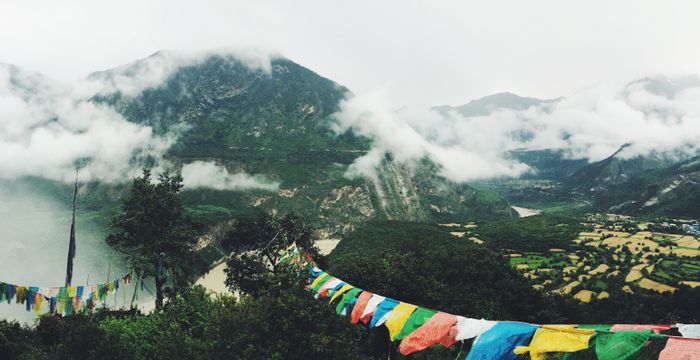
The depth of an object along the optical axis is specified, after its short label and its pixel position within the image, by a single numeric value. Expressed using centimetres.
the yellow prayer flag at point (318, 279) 2691
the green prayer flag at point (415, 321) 1456
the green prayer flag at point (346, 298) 2082
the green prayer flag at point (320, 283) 2588
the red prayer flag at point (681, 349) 822
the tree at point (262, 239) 4428
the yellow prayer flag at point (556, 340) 983
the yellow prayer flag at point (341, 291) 2231
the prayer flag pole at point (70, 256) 3044
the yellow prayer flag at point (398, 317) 1512
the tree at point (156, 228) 3716
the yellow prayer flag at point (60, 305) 2644
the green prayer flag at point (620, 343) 888
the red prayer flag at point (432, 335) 1323
